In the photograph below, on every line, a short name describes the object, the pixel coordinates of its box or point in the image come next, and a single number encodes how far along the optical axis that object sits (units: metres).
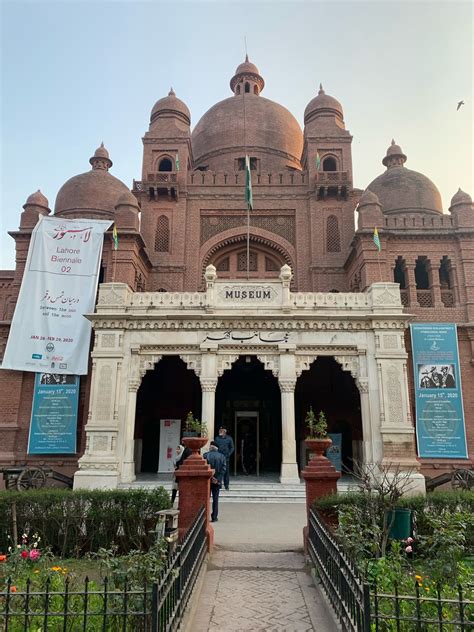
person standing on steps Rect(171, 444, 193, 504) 10.82
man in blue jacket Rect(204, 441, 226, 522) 10.46
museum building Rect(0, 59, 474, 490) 16.62
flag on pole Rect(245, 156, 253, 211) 20.42
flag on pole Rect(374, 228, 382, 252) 18.95
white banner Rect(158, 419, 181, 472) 19.27
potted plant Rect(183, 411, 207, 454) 8.80
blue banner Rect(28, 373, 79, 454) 18.08
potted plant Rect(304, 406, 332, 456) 8.91
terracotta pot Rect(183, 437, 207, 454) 8.79
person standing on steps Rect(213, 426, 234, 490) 13.29
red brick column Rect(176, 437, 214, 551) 7.77
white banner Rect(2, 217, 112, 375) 18.52
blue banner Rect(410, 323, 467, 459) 17.39
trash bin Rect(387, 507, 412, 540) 7.34
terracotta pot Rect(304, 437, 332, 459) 8.91
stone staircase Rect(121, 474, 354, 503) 14.40
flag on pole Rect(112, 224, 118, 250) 19.25
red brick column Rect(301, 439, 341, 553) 8.13
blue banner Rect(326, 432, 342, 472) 19.75
